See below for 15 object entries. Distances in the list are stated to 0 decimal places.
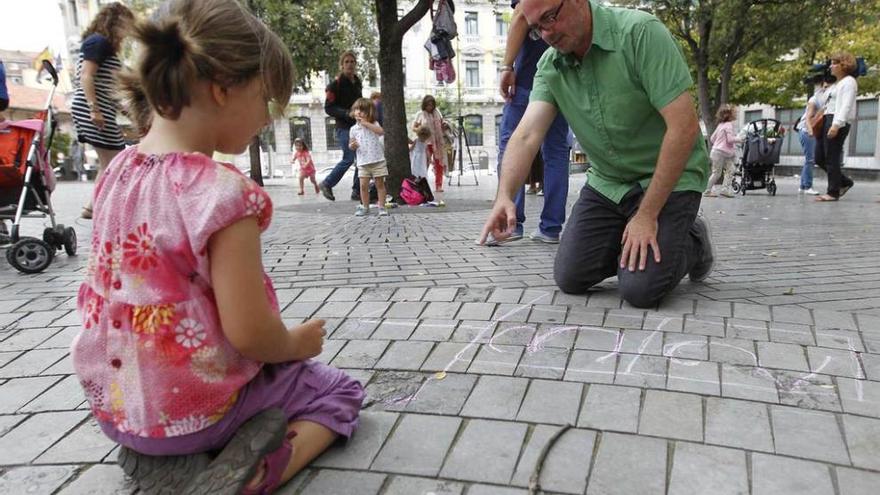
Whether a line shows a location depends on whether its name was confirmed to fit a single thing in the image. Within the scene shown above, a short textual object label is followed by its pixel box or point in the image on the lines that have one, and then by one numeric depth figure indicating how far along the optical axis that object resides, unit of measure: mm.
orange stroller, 4602
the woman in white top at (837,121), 8453
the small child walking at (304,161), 14244
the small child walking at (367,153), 7746
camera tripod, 17503
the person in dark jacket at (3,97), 4841
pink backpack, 8984
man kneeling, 2766
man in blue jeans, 4941
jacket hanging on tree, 8414
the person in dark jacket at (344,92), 9068
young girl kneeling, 1351
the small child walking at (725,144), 10594
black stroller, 10938
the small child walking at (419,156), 11258
